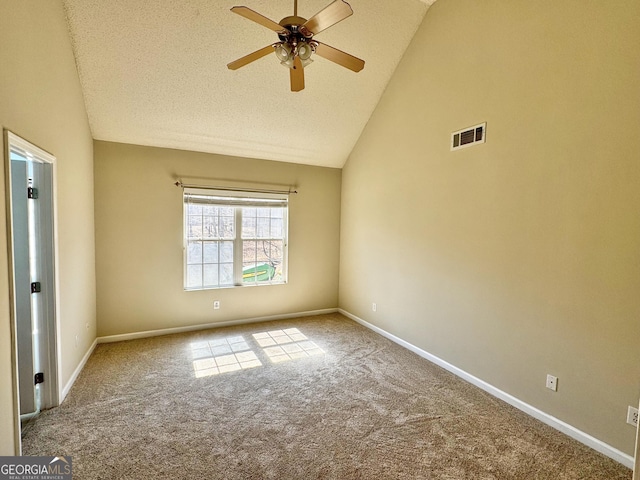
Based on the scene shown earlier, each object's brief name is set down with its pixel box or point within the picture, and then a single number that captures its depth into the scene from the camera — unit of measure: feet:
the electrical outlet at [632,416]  6.38
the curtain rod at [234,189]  13.53
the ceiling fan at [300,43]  6.09
